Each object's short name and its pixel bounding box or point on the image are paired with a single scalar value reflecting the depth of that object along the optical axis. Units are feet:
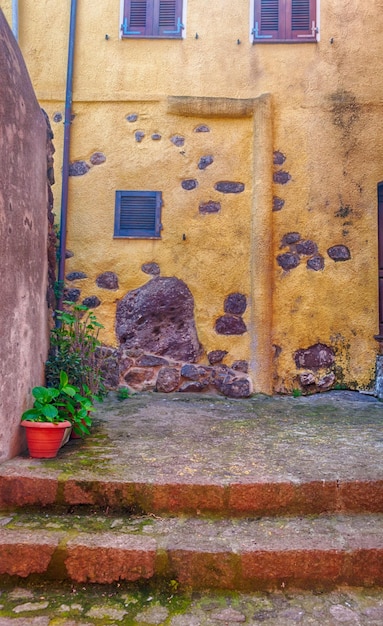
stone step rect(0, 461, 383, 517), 7.39
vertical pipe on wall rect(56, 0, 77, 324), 16.74
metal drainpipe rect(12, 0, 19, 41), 17.38
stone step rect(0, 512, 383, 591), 6.26
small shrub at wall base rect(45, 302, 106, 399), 10.61
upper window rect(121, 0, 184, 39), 17.60
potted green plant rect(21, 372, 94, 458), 8.64
